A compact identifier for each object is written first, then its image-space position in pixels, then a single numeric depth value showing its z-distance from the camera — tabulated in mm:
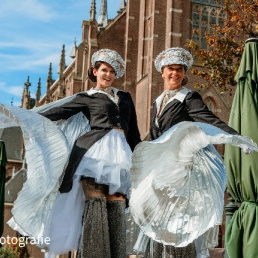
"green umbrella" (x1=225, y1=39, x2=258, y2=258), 4867
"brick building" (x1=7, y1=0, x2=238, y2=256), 27391
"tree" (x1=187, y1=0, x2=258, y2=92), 17078
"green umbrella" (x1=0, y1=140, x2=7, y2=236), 8586
